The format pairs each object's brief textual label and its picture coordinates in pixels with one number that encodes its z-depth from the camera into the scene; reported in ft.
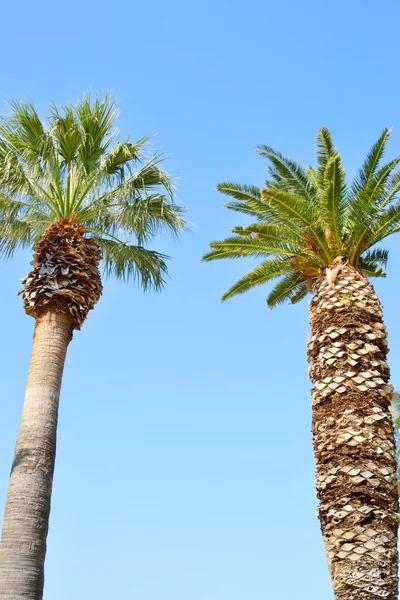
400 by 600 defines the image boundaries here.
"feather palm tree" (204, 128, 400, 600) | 35.71
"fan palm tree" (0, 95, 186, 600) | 33.81
